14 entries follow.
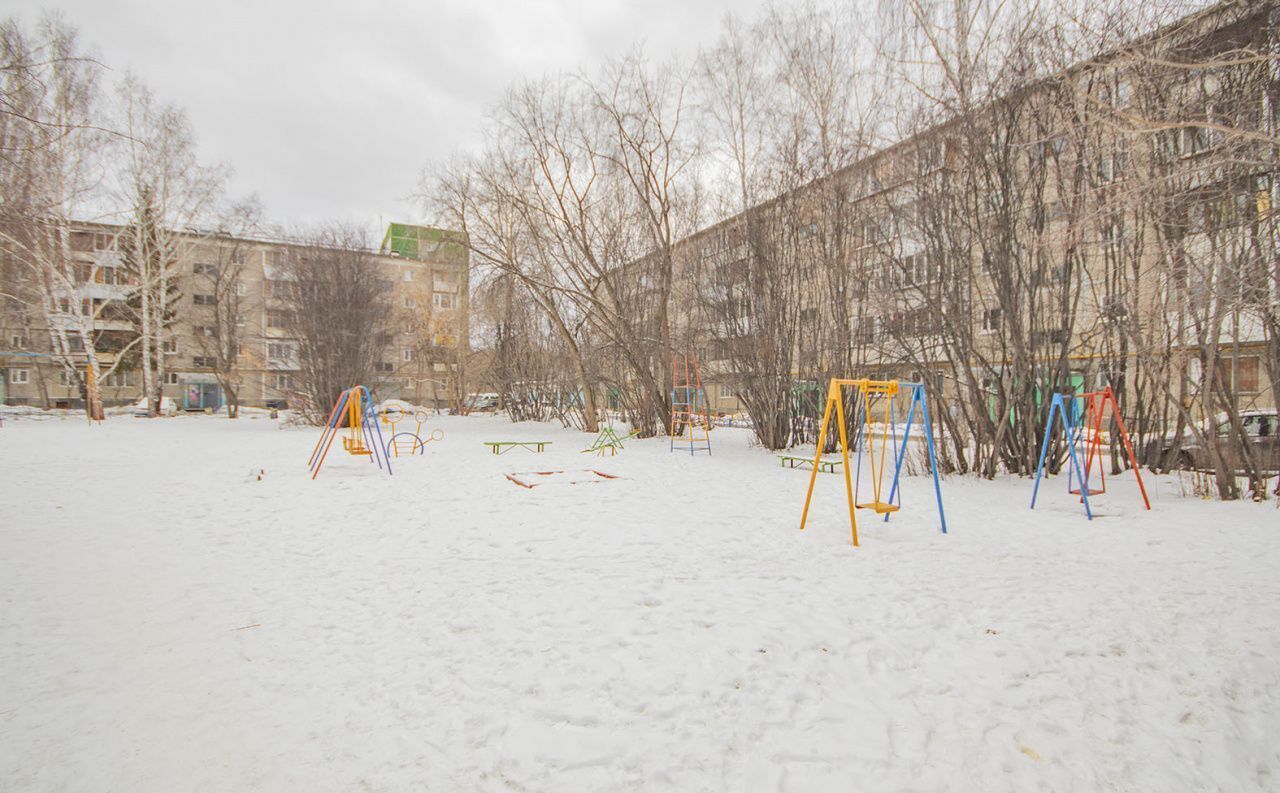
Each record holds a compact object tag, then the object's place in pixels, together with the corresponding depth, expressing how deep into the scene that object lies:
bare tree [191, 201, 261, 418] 28.22
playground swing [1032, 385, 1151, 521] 7.13
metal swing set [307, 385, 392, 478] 10.40
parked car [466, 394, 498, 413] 36.46
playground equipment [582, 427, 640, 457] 13.84
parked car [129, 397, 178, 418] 28.58
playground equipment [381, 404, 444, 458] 13.95
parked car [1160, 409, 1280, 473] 8.19
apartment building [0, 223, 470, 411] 24.04
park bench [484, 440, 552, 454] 13.87
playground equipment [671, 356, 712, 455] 14.46
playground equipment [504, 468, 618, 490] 9.38
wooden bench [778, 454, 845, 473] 10.84
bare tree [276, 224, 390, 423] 21.17
